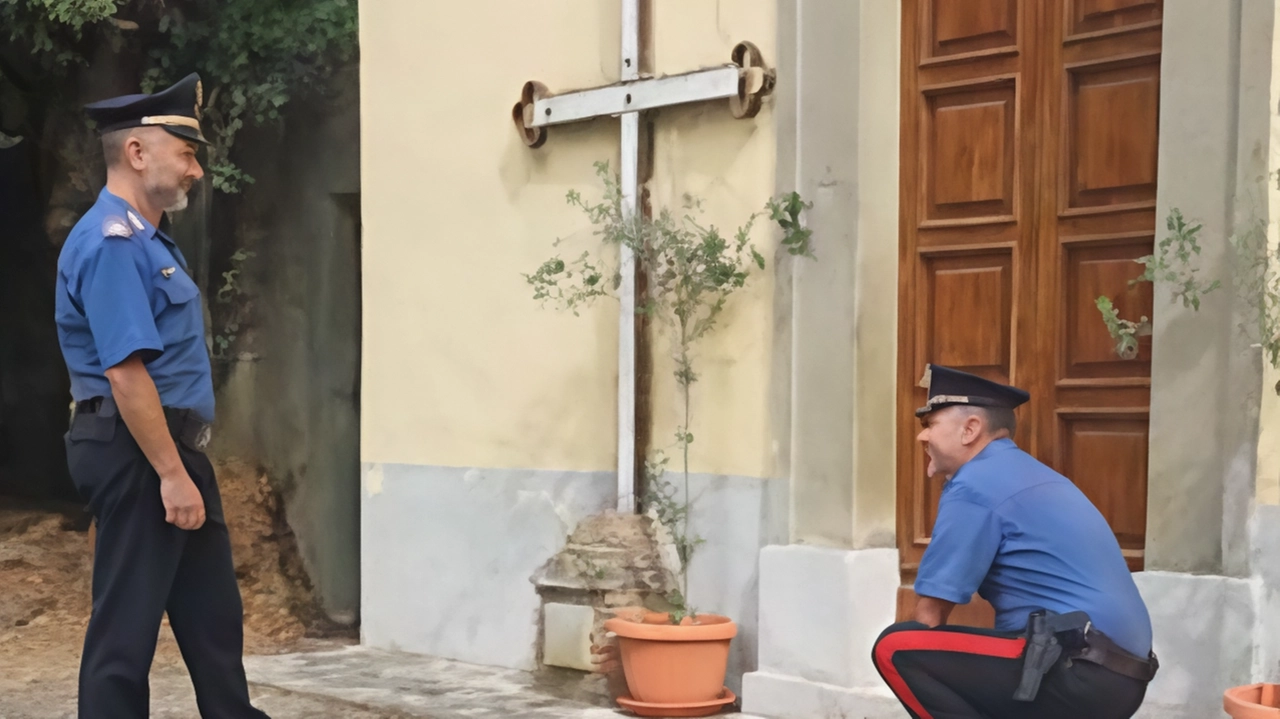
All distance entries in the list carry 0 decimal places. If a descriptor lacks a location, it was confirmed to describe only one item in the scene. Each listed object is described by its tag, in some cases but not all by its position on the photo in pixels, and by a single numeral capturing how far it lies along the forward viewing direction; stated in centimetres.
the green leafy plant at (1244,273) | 439
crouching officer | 366
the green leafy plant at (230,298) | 878
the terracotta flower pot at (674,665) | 557
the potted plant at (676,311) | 559
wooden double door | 498
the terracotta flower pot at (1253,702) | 369
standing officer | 387
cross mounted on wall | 580
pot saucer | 558
